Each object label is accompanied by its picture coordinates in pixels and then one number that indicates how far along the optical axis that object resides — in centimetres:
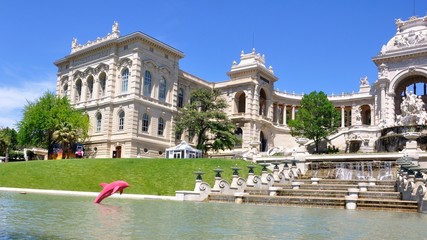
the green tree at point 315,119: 6078
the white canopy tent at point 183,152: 4975
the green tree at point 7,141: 6855
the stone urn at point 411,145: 3506
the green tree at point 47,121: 5591
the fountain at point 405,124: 5028
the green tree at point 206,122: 5347
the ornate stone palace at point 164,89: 5644
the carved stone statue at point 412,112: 5250
